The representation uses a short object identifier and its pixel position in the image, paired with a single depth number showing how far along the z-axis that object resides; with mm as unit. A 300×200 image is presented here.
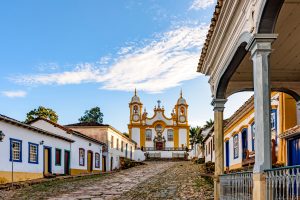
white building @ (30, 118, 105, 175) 29009
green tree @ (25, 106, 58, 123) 49906
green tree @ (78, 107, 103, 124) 83688
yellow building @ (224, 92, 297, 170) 12008
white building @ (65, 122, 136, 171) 38625
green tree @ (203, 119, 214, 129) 53050
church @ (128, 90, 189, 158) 57656
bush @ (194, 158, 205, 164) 38884
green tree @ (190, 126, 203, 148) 64500
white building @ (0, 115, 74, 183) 18969
